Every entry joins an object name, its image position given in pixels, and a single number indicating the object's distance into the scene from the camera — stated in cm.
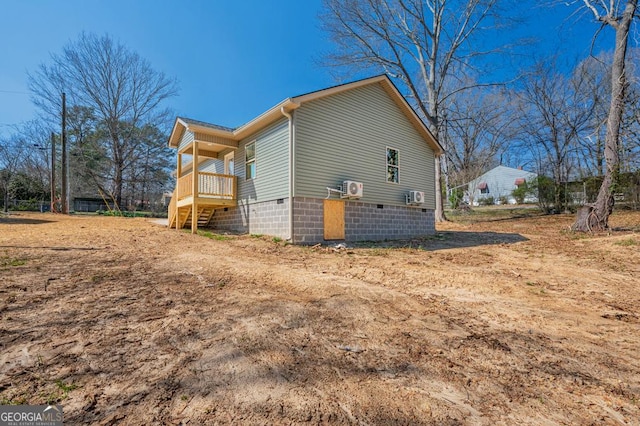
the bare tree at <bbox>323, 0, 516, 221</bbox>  1675
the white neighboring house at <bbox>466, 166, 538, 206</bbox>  4153
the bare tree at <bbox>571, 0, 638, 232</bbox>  1062
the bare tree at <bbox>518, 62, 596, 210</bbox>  2025
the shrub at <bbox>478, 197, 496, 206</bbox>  3555
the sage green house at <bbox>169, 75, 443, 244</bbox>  942
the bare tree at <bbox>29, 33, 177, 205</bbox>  2245
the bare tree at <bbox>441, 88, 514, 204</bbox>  2406
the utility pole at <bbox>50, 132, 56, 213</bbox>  2046
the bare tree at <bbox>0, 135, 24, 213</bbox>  2592
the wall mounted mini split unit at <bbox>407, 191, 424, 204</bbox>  1224
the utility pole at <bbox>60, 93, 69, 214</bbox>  1917
